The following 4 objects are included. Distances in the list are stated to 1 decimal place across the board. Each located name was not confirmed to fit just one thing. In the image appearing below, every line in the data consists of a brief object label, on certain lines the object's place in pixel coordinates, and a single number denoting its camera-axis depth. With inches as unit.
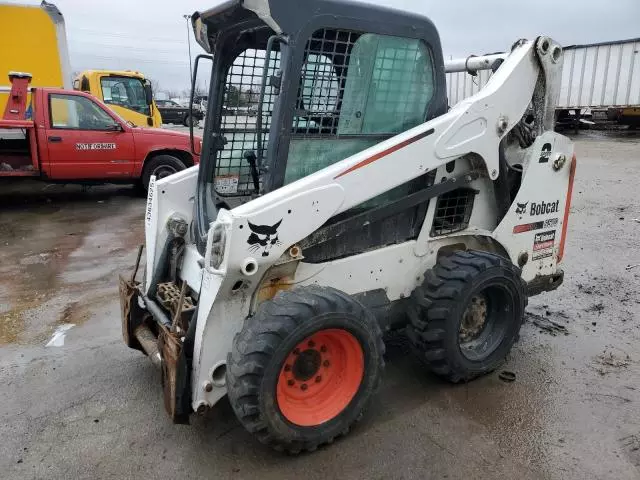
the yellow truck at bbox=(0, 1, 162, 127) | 434.3
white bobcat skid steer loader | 105.8
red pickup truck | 343.0
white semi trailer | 675.4
